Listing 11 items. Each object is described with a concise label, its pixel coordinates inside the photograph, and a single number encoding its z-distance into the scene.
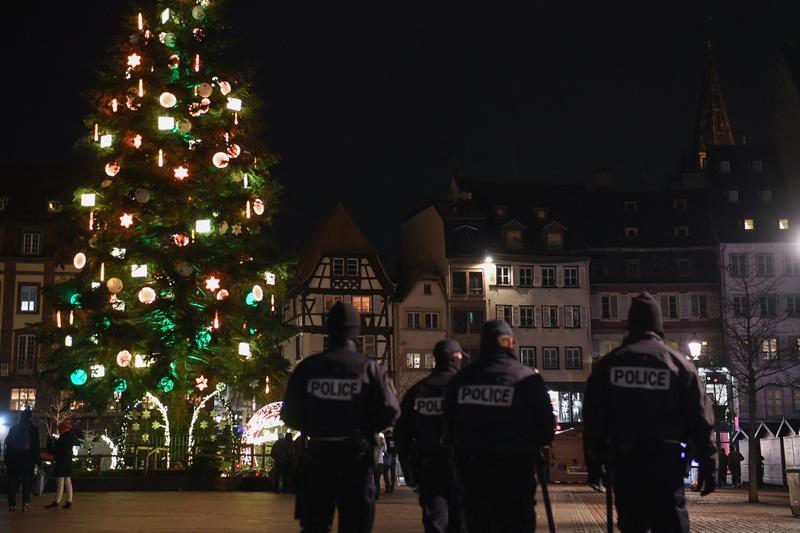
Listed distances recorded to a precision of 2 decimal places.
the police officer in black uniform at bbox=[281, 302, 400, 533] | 9.66
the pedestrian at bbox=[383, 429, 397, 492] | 33.78
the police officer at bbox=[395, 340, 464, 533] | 12.51
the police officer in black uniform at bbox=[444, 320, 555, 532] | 9.63
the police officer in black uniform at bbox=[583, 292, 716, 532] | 9.11
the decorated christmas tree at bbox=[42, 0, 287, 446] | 32.69
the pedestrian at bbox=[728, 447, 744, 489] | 46.35
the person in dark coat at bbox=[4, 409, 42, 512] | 24.50
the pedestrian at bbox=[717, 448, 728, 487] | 45.72
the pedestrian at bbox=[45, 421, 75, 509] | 24.72
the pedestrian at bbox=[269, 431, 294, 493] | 31.67
